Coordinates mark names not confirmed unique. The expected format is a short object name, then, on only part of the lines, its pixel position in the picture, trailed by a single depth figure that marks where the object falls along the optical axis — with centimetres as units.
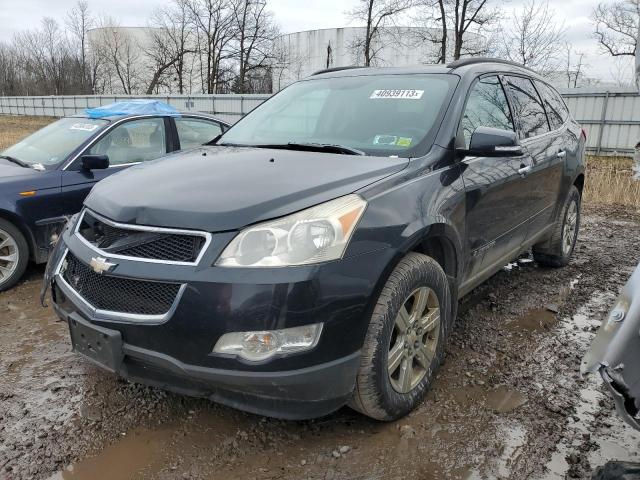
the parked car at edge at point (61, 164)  439
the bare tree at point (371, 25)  3083
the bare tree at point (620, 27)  3487
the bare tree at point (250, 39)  3919
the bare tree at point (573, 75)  3275
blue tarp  543
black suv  203
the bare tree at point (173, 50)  4275
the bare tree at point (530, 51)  3084
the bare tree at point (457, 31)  2806
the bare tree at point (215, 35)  3947
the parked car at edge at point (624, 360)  152
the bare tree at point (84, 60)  5666
